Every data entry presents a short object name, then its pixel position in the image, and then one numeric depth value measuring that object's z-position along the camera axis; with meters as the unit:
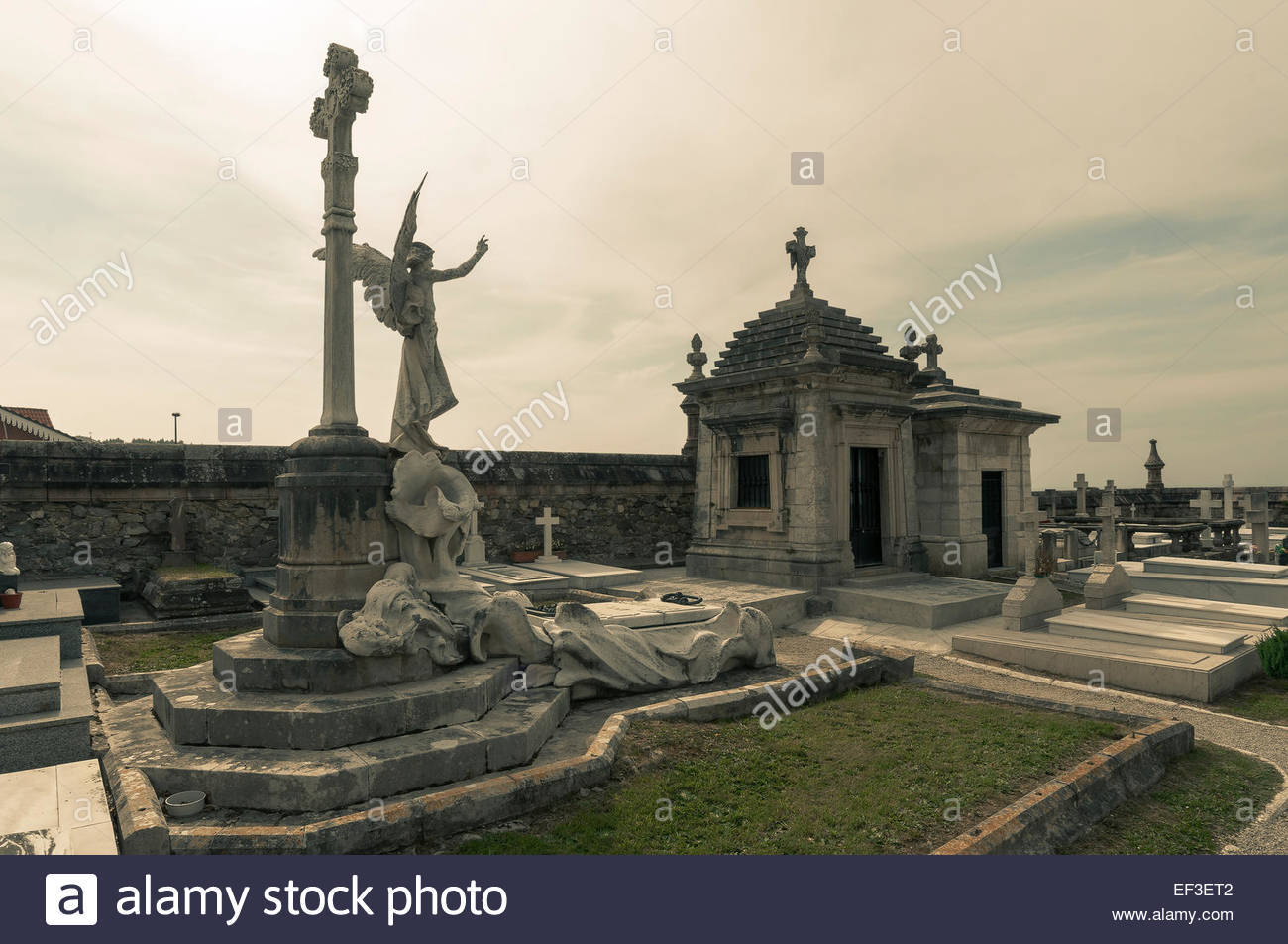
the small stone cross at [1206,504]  20.17
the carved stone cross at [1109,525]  11.91
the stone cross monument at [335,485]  6.00
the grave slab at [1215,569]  12.23
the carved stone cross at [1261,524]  14.52
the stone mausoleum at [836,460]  12.62
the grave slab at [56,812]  3.38
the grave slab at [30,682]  4.78
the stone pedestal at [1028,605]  10.29
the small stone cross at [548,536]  15.33
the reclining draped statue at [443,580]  6.24
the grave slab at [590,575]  12.95
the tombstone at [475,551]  14.29
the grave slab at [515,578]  12.29
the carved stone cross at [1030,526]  11.19
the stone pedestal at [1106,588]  11.23
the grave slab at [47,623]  6.70
